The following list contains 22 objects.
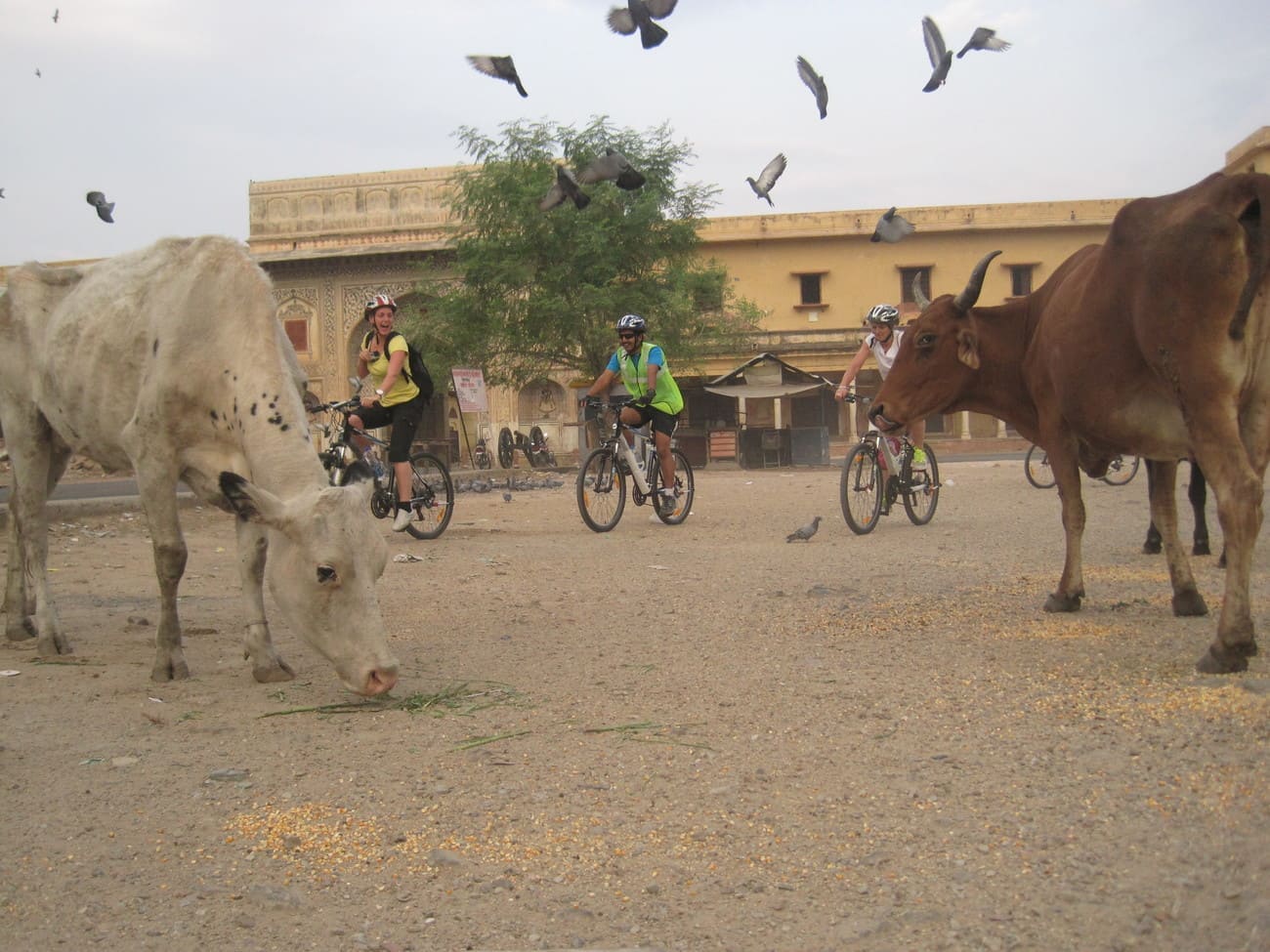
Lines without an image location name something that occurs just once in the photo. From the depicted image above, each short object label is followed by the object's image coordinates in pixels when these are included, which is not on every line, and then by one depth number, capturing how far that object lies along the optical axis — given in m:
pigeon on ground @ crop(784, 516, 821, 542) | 9.20
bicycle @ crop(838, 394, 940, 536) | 9.51
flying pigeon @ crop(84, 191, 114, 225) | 9.16
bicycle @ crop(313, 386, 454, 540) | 9.14
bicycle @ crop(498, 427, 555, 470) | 31.50
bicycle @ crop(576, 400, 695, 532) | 10.31
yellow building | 37.25
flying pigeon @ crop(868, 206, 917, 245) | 9.38
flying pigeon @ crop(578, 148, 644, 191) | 8.31
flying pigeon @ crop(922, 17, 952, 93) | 7.54
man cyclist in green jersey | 10.23
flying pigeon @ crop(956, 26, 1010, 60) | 8.16
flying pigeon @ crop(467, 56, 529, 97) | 8.23
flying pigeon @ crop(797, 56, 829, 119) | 8.07
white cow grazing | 3.88
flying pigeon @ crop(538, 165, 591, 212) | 8.98
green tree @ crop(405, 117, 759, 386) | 24.02
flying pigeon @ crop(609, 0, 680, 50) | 7.20
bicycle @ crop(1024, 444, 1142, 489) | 14.25
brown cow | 3.75
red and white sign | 20.55
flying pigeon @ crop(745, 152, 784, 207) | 9.30
